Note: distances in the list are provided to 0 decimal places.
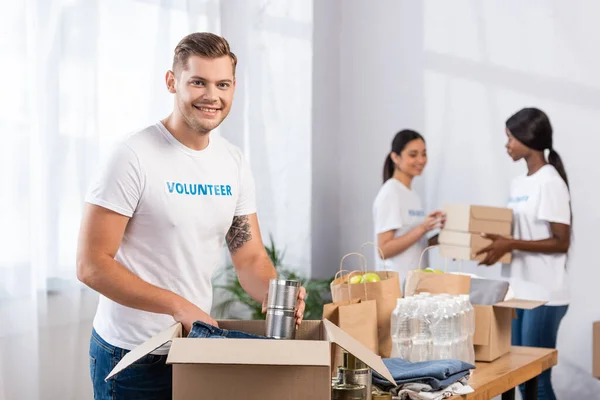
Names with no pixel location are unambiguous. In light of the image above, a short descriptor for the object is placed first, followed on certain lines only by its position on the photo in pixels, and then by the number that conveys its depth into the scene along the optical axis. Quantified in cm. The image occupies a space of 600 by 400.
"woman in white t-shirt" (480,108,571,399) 389
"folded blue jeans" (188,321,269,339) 155
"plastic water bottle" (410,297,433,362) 212
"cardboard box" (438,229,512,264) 397
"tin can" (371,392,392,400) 176
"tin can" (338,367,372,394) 170
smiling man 180
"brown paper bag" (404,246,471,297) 235
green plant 437
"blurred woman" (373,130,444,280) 422
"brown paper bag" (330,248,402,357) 221
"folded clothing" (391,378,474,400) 179
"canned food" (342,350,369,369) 171
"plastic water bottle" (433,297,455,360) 212
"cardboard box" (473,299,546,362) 234
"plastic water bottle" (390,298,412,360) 214
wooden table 203
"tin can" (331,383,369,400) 168
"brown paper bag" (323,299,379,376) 203
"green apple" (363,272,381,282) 230
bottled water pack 212
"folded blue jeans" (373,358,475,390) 185
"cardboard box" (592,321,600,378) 405
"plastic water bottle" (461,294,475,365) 221
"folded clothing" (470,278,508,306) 245
